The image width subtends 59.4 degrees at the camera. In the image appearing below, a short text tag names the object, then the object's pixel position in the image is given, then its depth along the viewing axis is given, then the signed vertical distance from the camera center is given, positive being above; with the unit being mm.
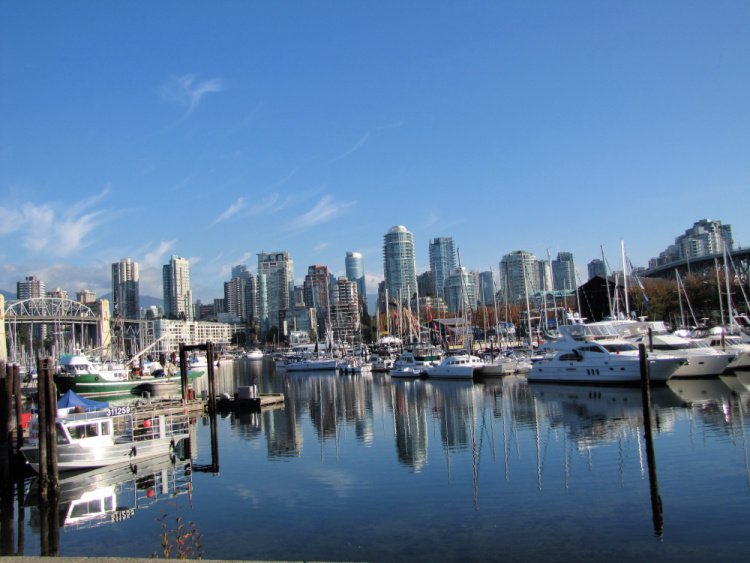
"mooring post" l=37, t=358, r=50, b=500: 24641 -2597
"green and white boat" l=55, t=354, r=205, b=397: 63844 -2229
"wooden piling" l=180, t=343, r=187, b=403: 50312 -1204
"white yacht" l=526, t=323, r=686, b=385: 53000 -3157
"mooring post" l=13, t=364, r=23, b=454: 29286 -2220
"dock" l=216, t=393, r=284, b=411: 52531 -4508
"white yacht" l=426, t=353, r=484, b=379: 73188 -3847
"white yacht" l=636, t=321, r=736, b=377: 54812 -3133
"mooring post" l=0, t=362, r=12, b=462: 27125 -2426
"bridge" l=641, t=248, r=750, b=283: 168625 +15420
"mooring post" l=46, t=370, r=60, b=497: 24812 -2983
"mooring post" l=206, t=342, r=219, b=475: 41234 -3317
